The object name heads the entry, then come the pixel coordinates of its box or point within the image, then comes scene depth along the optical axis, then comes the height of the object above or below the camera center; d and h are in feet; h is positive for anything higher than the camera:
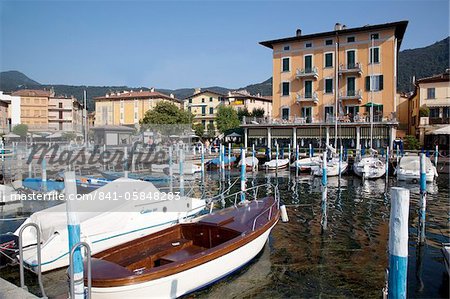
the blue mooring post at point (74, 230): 18.62 -4.57
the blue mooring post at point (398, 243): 15.69 -4.50
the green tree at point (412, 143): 127.03 -1.77
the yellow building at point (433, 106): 135.44 +11.81
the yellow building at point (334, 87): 132.46 +19.99
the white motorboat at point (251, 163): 114.37 -7.36
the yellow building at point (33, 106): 258.04 +24.73
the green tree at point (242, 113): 204.70 +14.55
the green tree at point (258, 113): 196.38 +13.92
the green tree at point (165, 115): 183.11 +12.56
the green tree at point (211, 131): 211.41 +5.00
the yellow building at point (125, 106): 264.52 +25.37
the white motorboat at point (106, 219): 30.63 -7.39
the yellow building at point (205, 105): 240.94 +22.86
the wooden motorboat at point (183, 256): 22.25 -8.32
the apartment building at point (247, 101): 227.81 +24.44
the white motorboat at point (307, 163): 106.93 -6.97
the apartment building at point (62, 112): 276.82 +22.22
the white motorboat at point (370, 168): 92.99 -7.53
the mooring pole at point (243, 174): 53.35 -5.12
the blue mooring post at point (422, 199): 39.29 -6.97
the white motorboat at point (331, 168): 99.09 -7.93
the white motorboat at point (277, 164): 115.96 -7.86
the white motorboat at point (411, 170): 85.51 -7.55
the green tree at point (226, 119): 194.70 +10.86
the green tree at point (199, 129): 203.95 +5.93
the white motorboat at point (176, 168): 101.86 -7.83
